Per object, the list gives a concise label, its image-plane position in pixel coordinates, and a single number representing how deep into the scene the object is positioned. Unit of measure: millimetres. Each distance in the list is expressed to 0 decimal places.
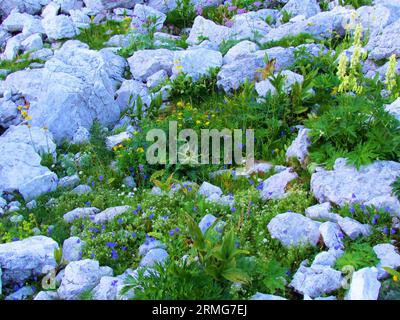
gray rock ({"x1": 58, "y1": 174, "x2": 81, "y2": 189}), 8367
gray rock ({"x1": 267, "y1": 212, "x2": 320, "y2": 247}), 6414
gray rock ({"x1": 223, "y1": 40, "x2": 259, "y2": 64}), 10961
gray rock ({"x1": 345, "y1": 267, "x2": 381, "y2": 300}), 5277
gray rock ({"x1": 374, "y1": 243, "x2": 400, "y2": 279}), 5734
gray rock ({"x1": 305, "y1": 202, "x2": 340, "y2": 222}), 6688
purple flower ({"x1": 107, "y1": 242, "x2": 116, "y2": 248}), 6645
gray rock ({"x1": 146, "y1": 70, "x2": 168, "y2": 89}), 10781
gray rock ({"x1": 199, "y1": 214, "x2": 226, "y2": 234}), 6699
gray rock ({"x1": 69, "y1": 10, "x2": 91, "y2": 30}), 13659
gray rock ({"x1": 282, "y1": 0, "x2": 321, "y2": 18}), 12875
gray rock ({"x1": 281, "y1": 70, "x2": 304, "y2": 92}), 9492
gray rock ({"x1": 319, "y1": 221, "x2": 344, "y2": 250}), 6211
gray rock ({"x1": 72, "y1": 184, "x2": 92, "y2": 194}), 8156
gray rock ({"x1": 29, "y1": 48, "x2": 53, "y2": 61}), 12013
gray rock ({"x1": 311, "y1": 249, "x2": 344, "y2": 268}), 5945
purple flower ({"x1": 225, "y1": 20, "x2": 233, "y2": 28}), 12866
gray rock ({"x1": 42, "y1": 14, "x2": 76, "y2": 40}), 13109
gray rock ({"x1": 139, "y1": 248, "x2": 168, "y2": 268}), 6336
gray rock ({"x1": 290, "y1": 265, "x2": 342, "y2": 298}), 5668
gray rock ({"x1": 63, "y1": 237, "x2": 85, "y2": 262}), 6715
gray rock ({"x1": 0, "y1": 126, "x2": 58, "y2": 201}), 8211
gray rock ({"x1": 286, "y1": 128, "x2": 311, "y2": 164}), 7754
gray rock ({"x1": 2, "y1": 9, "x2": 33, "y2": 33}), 13789
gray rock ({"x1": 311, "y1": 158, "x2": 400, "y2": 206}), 6831
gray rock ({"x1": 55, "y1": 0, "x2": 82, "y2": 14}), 14242
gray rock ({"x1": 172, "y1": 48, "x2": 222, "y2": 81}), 10682
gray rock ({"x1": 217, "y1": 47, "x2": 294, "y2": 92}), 10242
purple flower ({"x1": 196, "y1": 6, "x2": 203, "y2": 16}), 13844
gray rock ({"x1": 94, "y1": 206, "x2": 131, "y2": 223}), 7254
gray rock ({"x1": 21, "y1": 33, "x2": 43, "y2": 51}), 12634
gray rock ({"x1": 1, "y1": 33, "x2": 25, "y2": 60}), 12488
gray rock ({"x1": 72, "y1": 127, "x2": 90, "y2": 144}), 9453
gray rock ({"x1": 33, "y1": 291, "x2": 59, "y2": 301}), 5965
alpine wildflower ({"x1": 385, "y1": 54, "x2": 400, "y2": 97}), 6938
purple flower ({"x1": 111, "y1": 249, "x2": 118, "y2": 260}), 6537
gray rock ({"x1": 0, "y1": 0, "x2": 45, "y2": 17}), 14586
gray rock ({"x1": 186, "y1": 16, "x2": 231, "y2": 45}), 12383
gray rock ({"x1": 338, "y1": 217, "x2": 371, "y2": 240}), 6312
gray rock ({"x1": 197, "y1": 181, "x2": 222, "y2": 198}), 7690
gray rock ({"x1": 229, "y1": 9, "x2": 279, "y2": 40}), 12089
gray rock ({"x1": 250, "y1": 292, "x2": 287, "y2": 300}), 5498
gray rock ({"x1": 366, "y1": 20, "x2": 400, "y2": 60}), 10037
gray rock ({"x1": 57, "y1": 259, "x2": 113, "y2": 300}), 6000
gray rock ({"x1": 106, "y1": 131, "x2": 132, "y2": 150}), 9039
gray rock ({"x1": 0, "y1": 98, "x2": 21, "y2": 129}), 10023
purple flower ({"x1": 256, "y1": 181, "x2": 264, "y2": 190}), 7613
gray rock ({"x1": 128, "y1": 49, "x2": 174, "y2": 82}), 11141
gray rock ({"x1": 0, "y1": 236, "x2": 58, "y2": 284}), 6324
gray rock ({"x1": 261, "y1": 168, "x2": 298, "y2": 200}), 7449
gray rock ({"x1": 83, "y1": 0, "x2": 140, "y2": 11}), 14359
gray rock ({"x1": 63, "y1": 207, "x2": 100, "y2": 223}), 7496
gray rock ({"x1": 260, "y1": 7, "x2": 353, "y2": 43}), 11422
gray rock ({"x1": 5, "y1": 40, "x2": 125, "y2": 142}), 9688
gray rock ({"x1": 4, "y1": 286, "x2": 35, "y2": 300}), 6182
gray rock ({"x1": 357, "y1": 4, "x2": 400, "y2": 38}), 11211
